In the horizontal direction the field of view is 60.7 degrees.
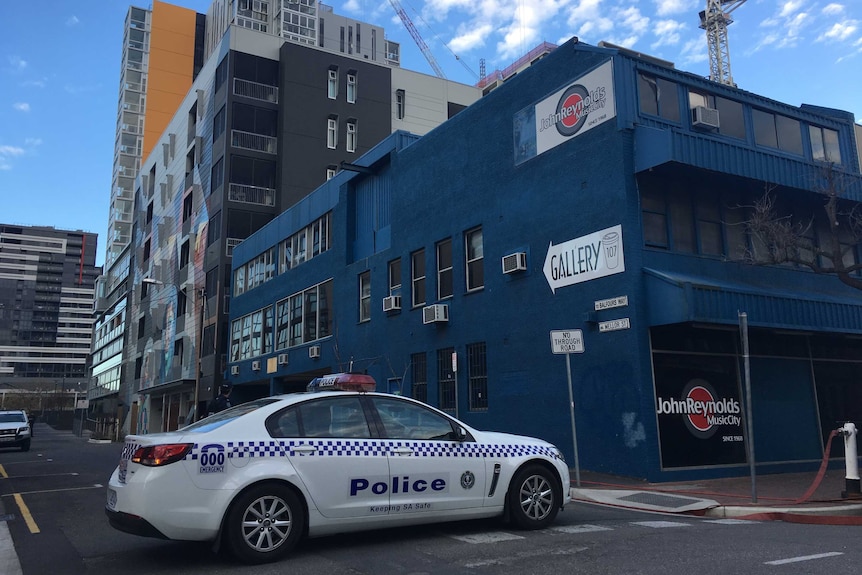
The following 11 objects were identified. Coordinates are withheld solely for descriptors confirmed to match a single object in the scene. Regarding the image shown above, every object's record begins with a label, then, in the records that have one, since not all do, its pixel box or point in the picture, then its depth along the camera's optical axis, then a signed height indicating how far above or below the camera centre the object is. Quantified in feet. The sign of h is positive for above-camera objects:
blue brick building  46.50 +10.54
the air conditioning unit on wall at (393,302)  73.31 +12.00
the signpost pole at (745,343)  33.00 +3.31
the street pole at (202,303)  133.28 +23.25
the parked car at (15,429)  90.74 +0.28
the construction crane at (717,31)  270.87 +141.04
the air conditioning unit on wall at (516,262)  56.08 +12.07
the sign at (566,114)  50.19 +22.16
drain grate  33.76 -3.75
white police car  20.35 -1.46
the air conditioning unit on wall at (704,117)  51.52 +20.86
